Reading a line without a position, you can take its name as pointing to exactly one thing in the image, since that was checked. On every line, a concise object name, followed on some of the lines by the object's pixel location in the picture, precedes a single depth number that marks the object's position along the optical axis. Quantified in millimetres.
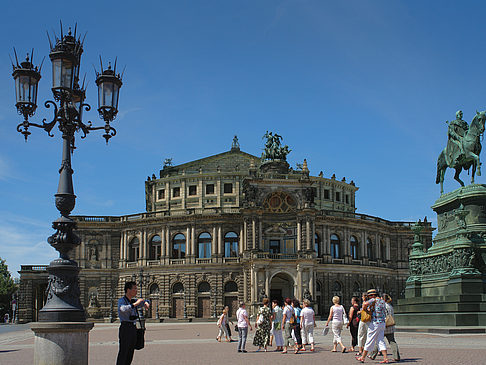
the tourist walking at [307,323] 21172
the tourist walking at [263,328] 21734
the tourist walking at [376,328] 16219
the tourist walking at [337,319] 19844
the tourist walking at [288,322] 21336
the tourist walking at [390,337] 15930
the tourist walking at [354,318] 19156
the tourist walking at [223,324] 28203
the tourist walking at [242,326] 21531
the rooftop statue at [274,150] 72312
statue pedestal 23984
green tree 98500
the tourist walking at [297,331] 21328
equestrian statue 27062
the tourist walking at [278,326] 21688
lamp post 11914
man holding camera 11047
